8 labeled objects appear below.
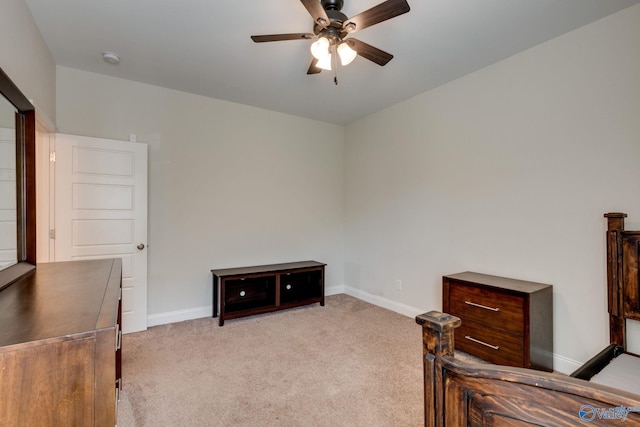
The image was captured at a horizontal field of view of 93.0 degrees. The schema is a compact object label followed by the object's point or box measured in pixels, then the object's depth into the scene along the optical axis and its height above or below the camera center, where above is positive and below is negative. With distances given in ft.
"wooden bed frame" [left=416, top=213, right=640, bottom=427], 2.12 -1.47
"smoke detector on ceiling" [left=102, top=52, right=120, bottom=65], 8.81 +4.60
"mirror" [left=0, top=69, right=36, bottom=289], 5.24 +0.55
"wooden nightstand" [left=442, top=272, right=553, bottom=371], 7.31 -2.74
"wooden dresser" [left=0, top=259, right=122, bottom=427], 2.60 -1.39
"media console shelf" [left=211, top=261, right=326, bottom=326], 11.34 -3.05
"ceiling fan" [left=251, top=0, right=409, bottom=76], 5.56 +3.74
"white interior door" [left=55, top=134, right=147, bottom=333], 9.45 +0.16
